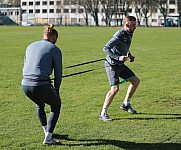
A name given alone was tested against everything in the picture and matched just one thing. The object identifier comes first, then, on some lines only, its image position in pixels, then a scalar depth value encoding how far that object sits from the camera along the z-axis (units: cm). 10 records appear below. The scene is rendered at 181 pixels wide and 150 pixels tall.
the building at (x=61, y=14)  12031
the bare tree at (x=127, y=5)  11020
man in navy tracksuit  626
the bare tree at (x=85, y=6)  11928
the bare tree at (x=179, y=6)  11151
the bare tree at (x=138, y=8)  10894
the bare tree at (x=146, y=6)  10775
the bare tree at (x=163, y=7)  11106
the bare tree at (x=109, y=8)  11319
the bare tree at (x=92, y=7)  11625
